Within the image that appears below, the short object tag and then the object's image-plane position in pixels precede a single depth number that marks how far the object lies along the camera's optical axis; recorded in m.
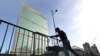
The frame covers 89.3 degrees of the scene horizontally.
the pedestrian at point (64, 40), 1.85
